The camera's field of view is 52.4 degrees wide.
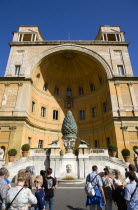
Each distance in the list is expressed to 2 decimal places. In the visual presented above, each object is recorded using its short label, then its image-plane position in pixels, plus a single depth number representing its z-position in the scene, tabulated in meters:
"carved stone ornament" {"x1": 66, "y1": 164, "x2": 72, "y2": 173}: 12.45
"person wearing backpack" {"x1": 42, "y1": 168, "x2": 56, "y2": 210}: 4.11
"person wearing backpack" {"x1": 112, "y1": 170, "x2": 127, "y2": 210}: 3.69
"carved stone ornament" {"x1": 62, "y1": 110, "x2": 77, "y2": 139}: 14.65
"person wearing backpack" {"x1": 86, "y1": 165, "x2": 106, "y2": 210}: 3.93
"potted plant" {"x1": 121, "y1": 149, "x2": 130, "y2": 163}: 14.82
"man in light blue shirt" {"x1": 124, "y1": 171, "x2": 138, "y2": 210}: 2.80
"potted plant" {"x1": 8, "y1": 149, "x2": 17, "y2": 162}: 15.18
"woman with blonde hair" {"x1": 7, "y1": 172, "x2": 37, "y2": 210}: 2.62
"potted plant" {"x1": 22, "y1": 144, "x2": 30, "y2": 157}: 15.20
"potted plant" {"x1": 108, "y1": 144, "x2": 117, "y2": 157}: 15.27
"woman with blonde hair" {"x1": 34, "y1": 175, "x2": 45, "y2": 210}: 3.45
